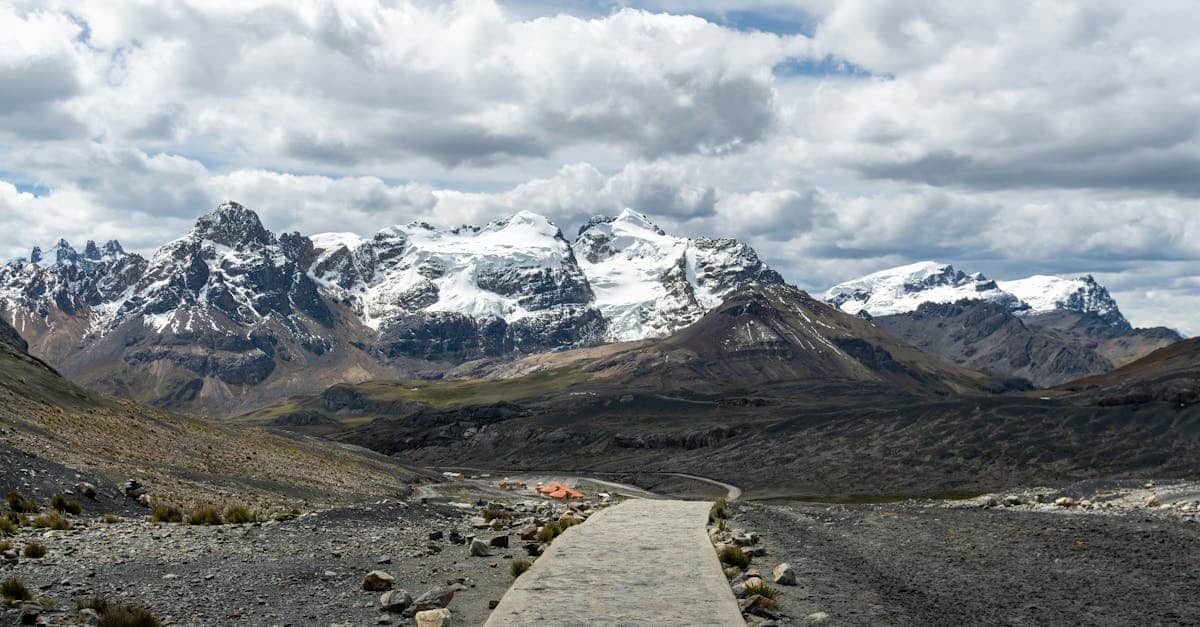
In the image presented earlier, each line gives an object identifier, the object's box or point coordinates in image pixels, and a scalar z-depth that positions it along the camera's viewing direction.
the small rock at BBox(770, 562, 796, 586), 26.94
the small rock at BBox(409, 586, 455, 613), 22.48
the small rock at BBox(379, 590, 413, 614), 22.42
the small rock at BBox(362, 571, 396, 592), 25.19
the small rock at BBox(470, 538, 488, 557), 32.78
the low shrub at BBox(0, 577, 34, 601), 21.36
